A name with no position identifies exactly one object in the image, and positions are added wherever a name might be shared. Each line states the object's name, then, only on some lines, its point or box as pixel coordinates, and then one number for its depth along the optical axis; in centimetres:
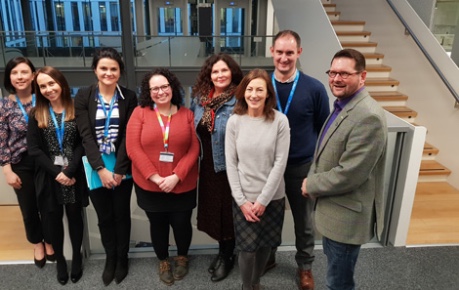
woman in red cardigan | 213
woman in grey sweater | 194
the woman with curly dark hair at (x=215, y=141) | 212
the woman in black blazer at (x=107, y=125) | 214
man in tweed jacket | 158
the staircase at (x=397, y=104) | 330
